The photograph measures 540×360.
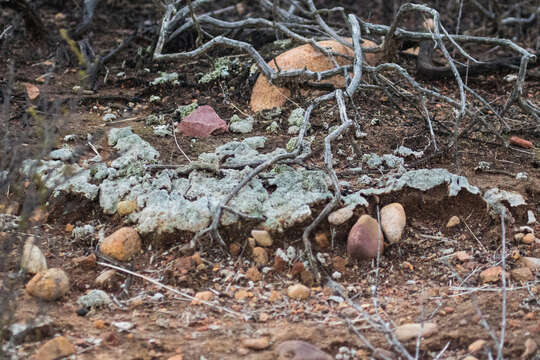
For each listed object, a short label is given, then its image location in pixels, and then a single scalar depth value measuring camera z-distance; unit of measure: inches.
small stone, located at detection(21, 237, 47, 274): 189.8
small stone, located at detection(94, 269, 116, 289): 189.8
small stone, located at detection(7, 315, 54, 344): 155.0
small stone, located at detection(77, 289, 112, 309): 178.7
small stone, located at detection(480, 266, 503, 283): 189.0
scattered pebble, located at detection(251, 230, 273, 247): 203.6
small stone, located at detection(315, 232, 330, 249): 204.4
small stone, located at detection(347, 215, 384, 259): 200.1
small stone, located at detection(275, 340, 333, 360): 151.8
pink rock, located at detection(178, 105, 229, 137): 283.6
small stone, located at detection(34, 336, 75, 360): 150.4
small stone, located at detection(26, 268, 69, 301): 177.9
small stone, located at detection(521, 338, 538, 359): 151.3
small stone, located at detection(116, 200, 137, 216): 217.0
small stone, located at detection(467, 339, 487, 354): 155.2
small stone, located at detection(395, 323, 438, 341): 162.2
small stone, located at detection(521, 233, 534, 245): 206.7
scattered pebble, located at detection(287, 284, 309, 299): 185.2
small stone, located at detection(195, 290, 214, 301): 184.4
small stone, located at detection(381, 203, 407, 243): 206.9
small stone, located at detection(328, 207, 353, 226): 206.4
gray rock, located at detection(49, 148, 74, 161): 248.2
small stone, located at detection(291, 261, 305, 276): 194.4
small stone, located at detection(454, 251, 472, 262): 201.5
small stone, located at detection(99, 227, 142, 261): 201.6
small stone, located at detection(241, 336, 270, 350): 159.3
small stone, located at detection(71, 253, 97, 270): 197.9
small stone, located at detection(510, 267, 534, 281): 188.7
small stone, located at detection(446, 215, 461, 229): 216.2
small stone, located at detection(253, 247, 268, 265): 200.1
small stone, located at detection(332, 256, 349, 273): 198.3
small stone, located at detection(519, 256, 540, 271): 194.8
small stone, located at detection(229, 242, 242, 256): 203.3
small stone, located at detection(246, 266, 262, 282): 194.2
